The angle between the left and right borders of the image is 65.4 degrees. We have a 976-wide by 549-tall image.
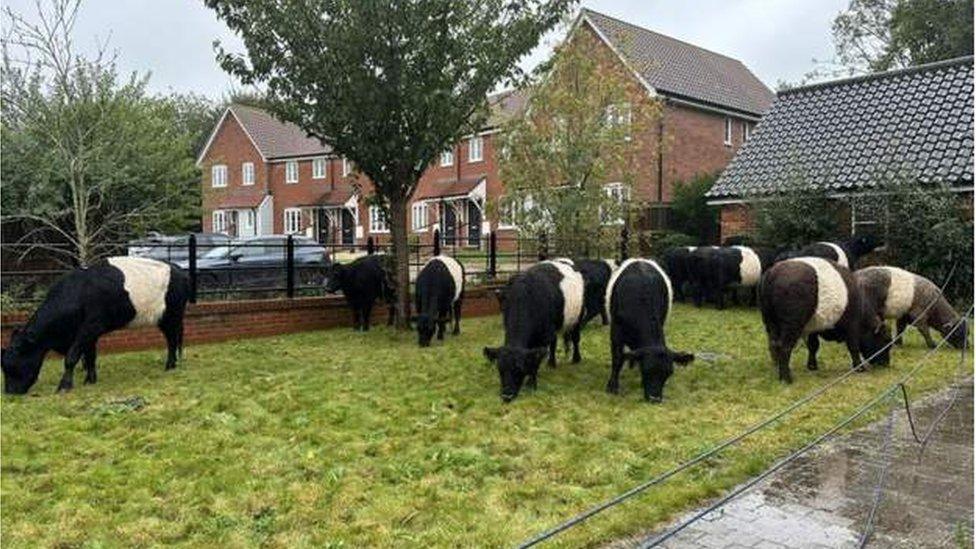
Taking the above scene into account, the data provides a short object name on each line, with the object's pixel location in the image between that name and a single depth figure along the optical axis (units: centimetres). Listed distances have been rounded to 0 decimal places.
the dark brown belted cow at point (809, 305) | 880
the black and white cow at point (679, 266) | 1741
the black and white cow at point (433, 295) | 1159
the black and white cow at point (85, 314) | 815
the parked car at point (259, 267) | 1332
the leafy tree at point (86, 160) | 1261
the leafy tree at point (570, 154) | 1706
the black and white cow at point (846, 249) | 1474
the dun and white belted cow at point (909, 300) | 1073
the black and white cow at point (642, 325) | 773
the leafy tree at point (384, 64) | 1160
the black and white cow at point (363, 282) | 1331
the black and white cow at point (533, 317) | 788
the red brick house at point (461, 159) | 2822
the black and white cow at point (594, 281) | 1107
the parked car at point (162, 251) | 1570
